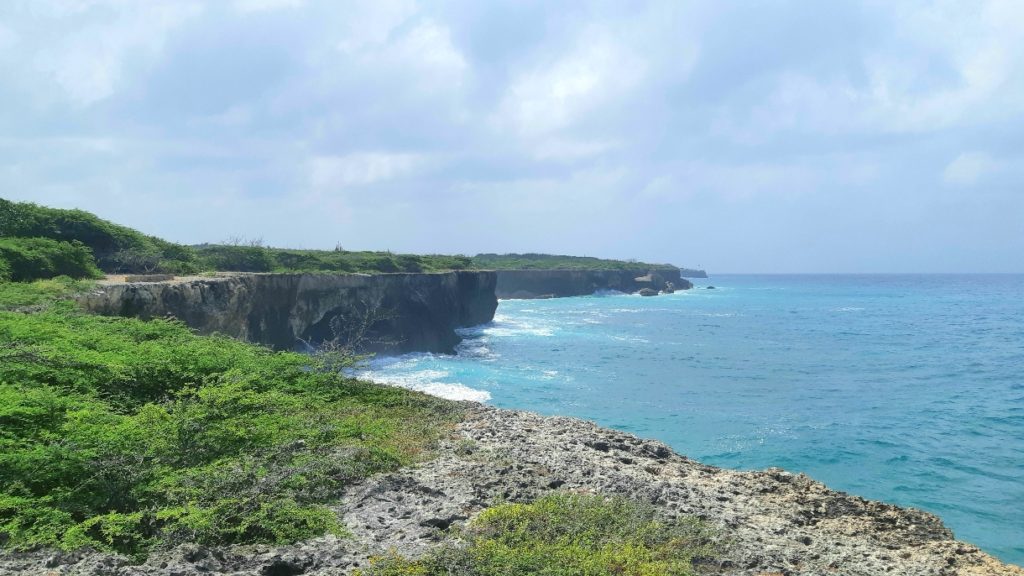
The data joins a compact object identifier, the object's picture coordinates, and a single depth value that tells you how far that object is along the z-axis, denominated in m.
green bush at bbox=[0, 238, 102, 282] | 20.75
